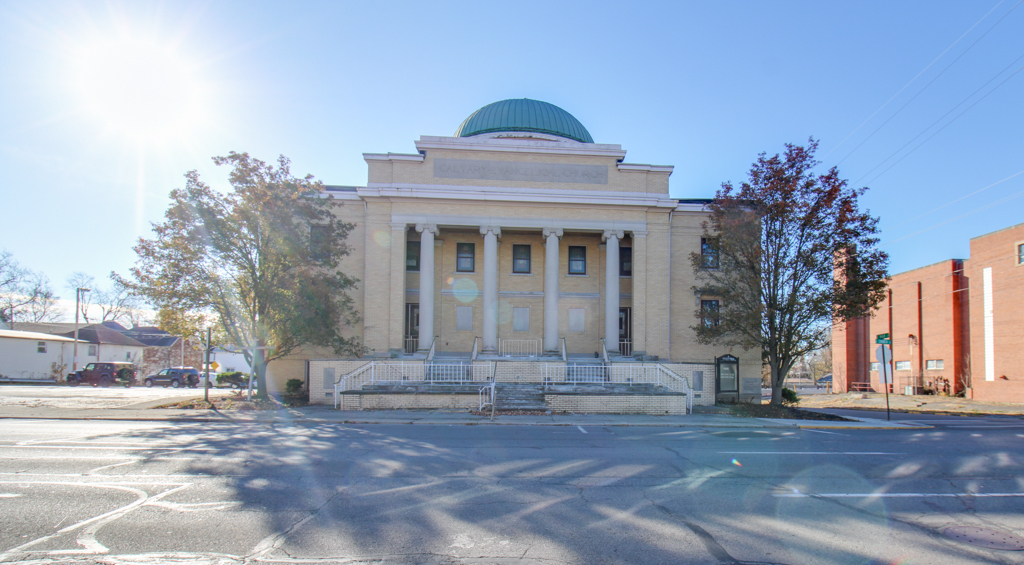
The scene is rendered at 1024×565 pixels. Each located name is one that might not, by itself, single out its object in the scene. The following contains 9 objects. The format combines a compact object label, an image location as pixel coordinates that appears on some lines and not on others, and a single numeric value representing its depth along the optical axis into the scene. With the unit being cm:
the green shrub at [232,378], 3569
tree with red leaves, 2173
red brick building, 3322
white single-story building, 4088
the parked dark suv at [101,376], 4031
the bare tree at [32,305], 6187
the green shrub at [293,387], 2600
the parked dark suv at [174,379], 4247
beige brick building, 2722
